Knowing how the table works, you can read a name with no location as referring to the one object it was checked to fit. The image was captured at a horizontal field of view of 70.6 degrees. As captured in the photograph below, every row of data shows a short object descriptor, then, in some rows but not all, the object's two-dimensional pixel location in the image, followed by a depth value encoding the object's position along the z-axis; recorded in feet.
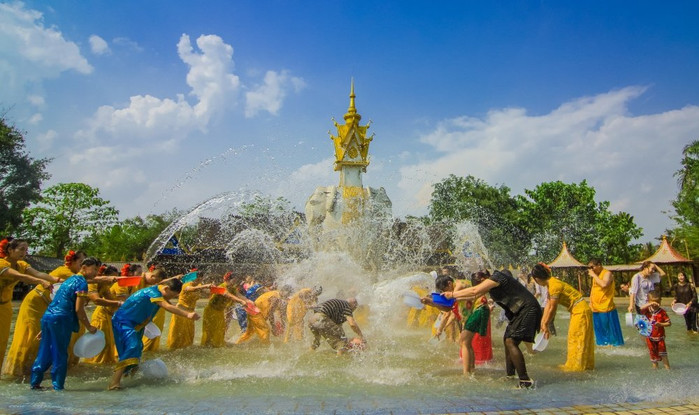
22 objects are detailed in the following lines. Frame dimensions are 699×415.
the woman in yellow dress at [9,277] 20.95
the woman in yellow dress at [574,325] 23.86
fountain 17.57
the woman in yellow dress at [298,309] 34.24
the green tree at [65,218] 131.75
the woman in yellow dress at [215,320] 32.96
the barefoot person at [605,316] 30.45
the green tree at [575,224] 133.69
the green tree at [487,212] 146.61
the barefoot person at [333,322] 28.35
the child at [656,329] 23.45
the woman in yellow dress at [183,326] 30.19
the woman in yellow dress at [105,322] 26.06
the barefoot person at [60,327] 20.03
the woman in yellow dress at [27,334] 22.22
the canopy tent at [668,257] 88.18
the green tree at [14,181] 104.83
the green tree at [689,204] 115.24
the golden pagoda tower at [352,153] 76.33
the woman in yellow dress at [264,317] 34.57
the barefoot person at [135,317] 20.48
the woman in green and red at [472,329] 23.00
